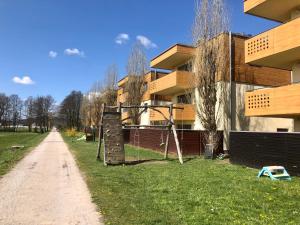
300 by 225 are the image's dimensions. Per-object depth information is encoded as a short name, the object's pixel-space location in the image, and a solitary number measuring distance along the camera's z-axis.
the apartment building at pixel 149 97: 24.72
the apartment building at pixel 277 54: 10.56
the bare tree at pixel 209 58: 13.53
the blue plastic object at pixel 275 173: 7.70
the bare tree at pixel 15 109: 86.54
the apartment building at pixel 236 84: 15.38
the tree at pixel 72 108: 78.92
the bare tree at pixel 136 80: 25.18
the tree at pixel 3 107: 82.49
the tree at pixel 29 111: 83.66
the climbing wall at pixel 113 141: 11.24
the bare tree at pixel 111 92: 33.94
